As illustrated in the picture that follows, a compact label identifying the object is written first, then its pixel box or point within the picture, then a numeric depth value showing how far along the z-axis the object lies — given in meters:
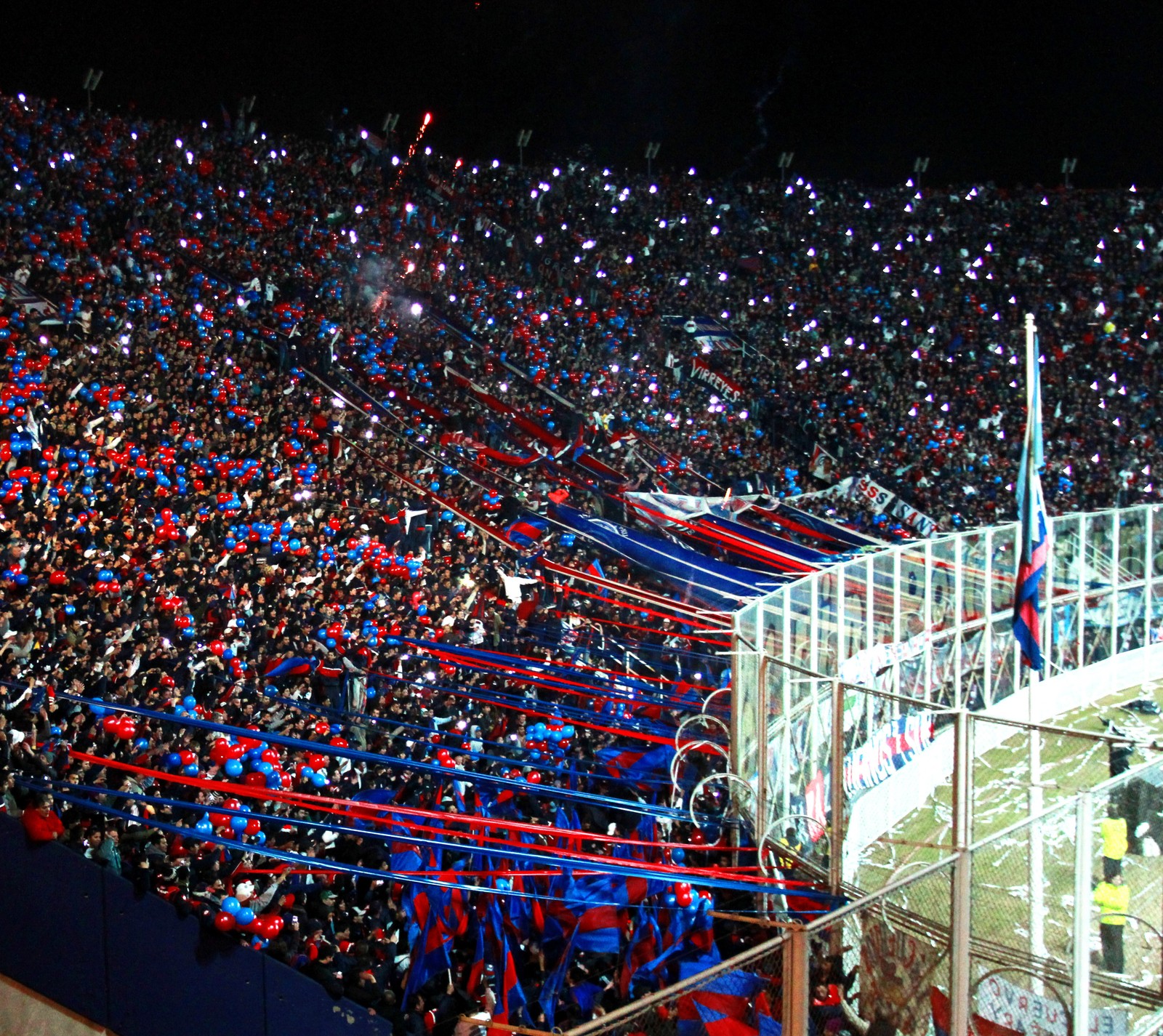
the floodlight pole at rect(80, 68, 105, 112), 31.44
